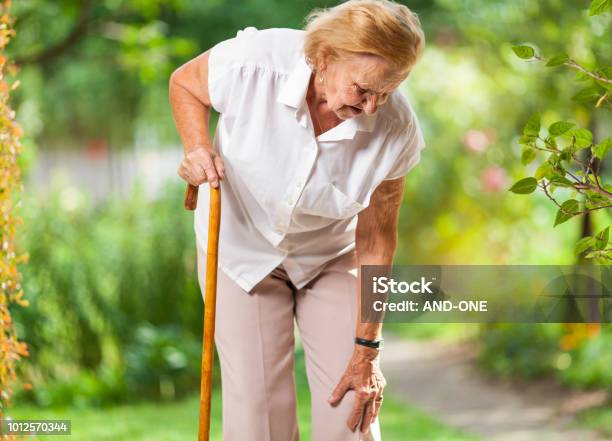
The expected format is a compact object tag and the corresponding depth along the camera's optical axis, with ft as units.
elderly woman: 13.89
